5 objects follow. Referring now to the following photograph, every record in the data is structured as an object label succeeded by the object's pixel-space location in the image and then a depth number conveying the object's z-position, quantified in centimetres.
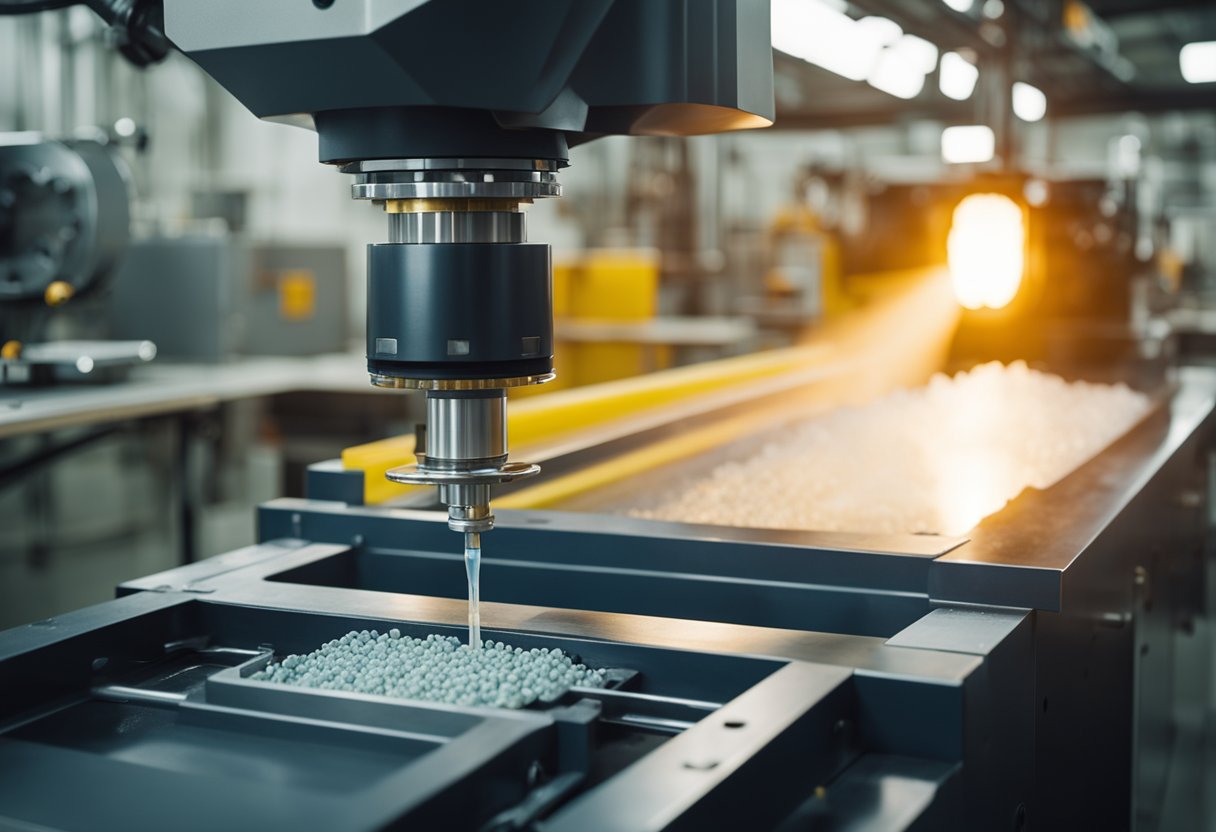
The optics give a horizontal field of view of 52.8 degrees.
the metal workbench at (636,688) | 69
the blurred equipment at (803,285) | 473
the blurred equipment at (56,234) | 299
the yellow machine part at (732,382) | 151
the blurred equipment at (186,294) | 404
